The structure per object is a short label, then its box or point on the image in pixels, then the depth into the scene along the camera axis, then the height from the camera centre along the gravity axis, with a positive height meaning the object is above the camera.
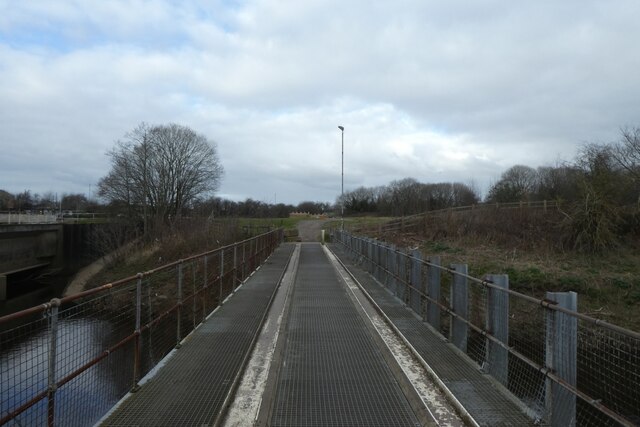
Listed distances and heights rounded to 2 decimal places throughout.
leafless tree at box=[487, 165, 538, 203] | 65.31 +6.07
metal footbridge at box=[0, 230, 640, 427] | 4.07 -1.79
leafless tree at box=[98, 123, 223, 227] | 53.06 +4.91
